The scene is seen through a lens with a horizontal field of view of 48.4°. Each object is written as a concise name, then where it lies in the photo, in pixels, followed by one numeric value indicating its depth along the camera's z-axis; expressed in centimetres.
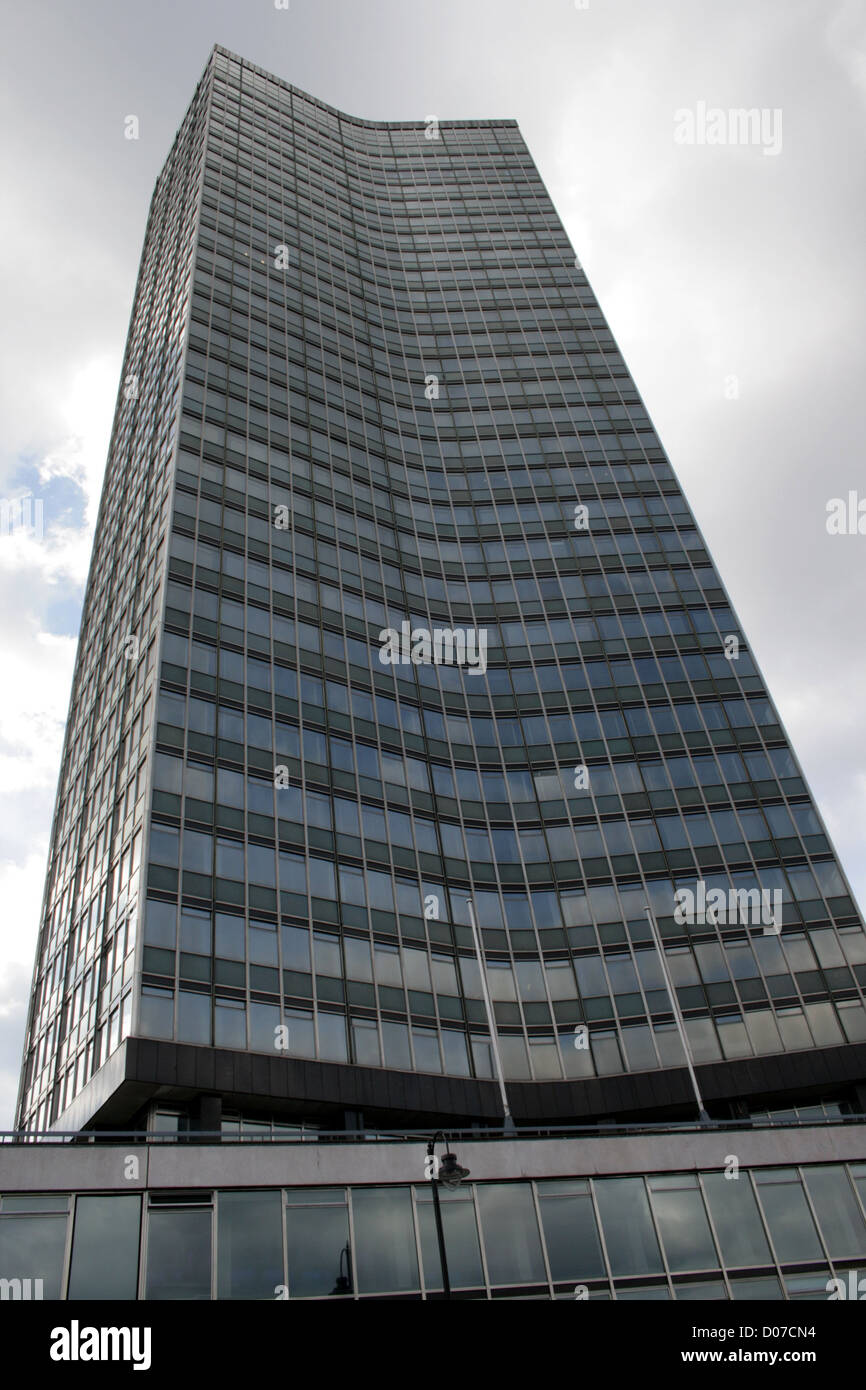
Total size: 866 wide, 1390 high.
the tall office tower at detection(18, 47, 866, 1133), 3869
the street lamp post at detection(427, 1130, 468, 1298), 2016
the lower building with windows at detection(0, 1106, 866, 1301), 2166
